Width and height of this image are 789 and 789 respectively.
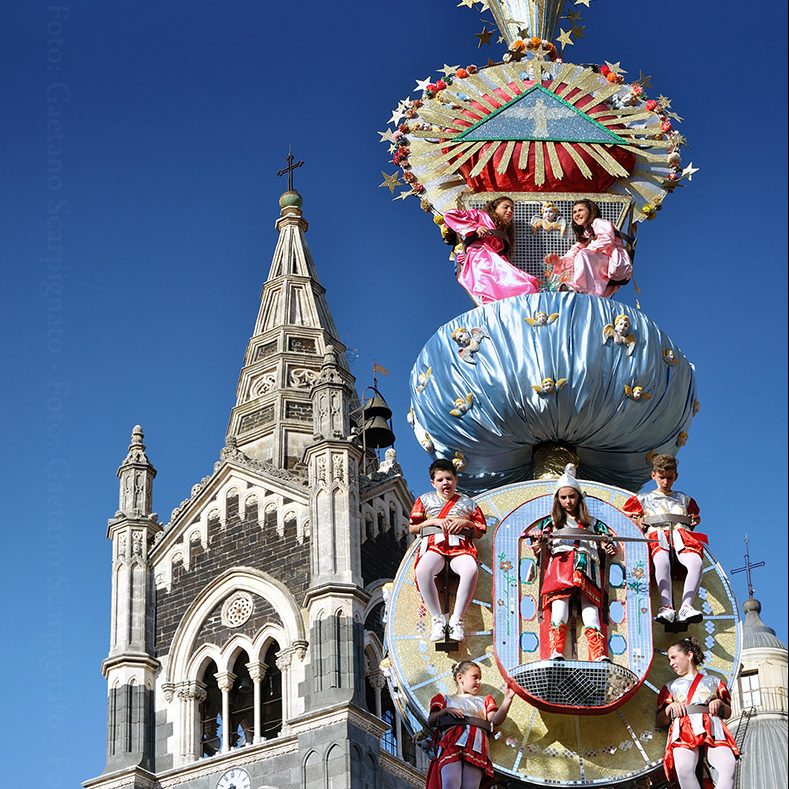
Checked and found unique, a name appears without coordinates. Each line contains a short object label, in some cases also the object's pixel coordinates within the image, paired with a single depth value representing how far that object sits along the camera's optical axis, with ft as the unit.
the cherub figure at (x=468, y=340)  67.56
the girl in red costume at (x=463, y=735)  61.11
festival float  63.05
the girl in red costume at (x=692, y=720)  60.80
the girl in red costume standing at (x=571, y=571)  62.90
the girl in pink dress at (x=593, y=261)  69.77
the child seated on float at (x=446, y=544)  64.18
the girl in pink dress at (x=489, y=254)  70.23
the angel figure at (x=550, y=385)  66.08
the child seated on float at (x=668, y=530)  64.18
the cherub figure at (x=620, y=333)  66.90
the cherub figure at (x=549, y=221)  71.87
